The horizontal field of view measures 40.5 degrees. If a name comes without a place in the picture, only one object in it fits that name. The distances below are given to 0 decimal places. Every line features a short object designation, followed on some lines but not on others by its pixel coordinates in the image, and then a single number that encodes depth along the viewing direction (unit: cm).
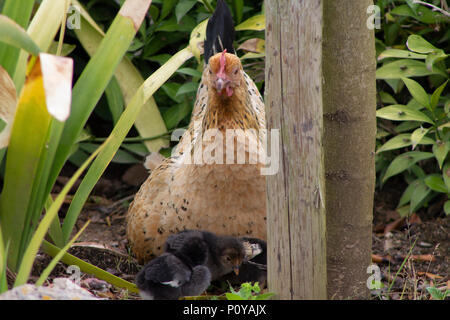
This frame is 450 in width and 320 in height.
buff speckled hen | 287
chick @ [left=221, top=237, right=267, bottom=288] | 280
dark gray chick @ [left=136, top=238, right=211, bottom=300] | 255
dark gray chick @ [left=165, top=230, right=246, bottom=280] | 273
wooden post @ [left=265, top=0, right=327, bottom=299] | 207
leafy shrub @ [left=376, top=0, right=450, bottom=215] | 333
